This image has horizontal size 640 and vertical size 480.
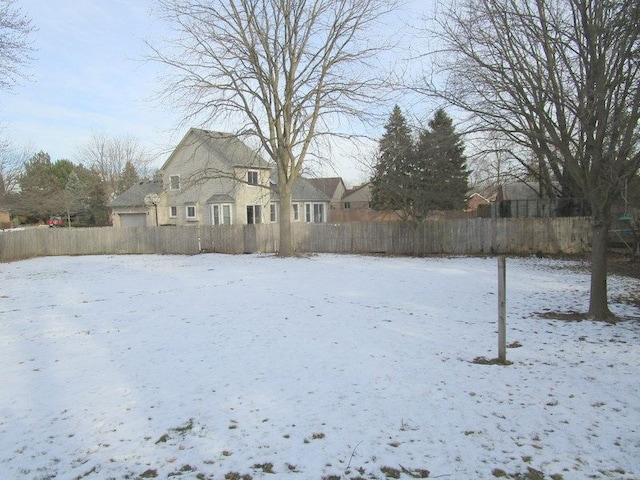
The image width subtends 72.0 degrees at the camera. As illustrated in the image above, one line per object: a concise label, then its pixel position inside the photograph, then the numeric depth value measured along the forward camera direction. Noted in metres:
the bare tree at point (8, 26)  11.81
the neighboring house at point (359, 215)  42.45
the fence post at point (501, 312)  5.62
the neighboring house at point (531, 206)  22.95
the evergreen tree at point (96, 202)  50.88
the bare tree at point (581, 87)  7.18
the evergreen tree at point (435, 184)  20.39
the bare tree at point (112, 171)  52.53
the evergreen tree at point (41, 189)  38.31
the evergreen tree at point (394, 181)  19.19
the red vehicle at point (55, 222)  54.01
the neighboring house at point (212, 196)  32.12
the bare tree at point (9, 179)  32.71
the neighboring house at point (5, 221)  54.06
